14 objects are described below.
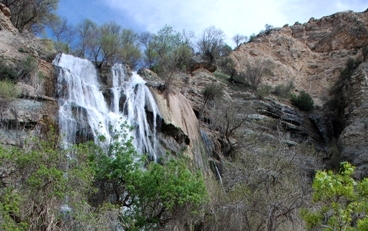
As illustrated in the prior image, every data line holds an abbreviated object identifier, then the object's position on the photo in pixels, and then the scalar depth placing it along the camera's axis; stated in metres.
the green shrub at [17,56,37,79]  21.59
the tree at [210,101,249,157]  27.29
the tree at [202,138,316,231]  15.26
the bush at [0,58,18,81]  21.05
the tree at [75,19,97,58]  33.72
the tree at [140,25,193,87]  32.50
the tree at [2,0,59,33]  30.53
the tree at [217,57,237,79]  44.25
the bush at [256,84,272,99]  36.80
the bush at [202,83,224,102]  32.06
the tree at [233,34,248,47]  57.48
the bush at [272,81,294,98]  40.53
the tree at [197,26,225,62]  40.59
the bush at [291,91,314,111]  37.44
